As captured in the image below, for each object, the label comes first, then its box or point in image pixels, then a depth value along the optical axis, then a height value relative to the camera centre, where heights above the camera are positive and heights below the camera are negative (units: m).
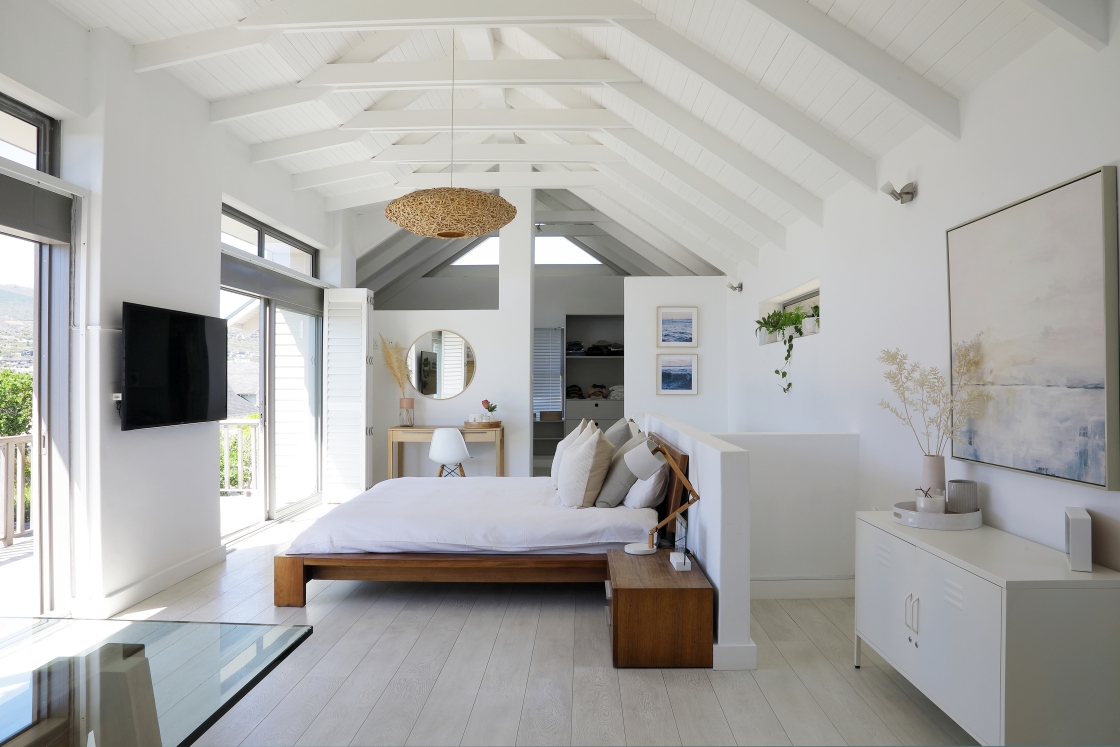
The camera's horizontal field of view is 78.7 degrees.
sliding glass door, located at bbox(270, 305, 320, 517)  5.95 -0.27
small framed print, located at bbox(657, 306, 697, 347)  7.09 +0.55
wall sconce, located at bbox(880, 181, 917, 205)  3.26 +0.90
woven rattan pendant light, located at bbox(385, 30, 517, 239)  4.17 +1.04
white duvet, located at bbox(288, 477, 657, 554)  3.55 -0.79
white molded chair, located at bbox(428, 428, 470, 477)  6.52 -0.66
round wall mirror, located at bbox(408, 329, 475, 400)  7.27 +0.15
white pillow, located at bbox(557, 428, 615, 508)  3.80 -0.53
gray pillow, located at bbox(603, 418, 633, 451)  4.41 -0.37
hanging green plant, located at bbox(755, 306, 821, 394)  5.01 +0.41
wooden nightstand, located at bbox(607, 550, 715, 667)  2.84 -1.03
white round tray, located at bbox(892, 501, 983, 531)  2.53 -0.53
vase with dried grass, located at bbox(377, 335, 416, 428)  7.11 +0.12
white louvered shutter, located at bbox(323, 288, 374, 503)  6.62 -0.17
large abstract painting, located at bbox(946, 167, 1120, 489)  2.06 +0.17
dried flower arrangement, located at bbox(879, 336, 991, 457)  2.70 -0.08
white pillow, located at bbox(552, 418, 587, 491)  4.33 -0.43
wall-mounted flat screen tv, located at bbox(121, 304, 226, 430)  3.54 +0.06
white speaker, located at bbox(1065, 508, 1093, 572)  1.98 -0.48
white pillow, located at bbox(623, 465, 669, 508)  3.73 -0.62
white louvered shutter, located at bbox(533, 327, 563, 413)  9.05 +0.10
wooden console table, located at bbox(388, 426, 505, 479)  6.79 -0.59
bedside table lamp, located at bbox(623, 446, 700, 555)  3.35 -0.45
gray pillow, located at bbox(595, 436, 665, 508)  3.83 -0.60
